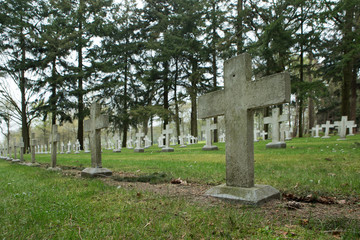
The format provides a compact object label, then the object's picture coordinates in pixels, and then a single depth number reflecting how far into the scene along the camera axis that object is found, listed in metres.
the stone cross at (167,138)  14.14
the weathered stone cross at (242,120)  2.86
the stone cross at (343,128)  12.17
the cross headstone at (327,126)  16.70
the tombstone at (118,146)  18.70
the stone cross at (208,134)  12.41
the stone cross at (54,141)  8.16
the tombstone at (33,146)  11.07
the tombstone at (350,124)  13.02
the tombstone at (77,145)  23.17
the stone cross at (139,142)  15.69
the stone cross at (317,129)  19.13
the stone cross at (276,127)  10.52
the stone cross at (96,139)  5.79
